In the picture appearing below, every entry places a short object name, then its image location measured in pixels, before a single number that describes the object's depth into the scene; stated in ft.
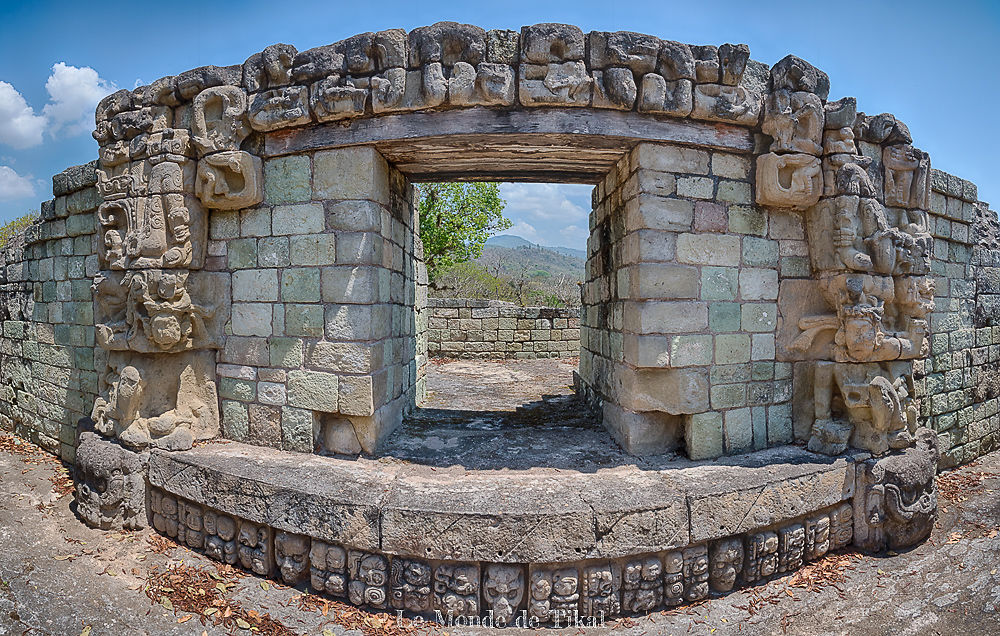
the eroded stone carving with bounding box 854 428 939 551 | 11.95
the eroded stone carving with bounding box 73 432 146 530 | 12.59
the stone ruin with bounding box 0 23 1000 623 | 10.77
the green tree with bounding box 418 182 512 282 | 52.70
